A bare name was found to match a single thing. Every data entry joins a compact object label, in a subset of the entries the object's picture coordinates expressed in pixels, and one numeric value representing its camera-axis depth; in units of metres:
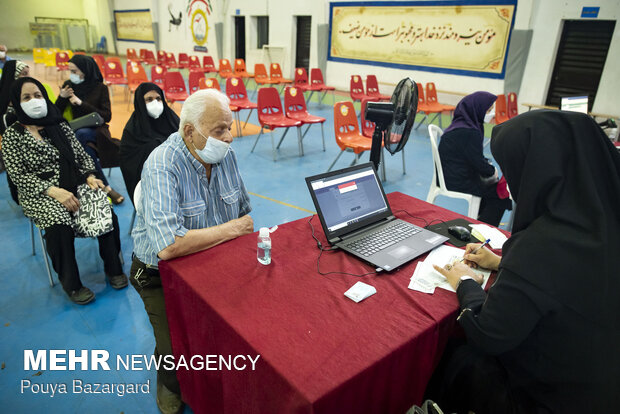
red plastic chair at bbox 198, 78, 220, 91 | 6.20
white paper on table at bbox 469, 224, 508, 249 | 1.66
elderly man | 1.44
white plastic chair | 2.96
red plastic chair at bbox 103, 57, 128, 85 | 8.42
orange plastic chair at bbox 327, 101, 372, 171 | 4.32
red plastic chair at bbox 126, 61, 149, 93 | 7.71
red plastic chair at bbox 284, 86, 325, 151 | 5.45
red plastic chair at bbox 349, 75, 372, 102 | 7.62
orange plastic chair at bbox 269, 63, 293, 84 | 9.45
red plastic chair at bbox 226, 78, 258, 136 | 6.19
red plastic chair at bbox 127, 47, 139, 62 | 11.87
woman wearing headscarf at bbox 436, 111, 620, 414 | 0.96
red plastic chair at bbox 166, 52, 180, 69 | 11.23
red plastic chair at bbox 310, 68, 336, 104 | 8.86
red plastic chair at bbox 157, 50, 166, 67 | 11.47
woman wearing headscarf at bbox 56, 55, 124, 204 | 3.52
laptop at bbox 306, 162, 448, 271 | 1.52
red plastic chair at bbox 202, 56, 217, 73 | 10.34
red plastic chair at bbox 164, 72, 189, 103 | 6.70
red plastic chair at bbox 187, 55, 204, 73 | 10.43
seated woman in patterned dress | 2.25
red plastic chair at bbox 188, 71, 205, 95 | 6.85
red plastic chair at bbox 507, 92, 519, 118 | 6.65
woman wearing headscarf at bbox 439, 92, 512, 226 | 2.79
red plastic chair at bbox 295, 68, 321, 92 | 8.48
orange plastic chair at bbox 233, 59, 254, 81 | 10.09
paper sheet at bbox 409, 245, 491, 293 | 1.34
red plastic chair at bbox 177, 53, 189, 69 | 11.24
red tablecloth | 0.96
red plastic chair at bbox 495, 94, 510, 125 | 6.32
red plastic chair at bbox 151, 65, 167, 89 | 7.71
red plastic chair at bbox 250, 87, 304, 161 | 5.21
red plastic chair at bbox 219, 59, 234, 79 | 9.95
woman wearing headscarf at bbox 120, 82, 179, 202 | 2.67
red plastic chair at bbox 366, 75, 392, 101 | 8.00
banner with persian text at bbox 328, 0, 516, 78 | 7.54
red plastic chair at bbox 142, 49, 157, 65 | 11.67
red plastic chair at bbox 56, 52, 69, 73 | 9.70
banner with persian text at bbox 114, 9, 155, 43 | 17.09
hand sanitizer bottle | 1.40
